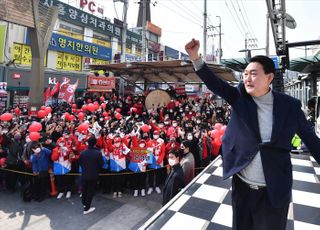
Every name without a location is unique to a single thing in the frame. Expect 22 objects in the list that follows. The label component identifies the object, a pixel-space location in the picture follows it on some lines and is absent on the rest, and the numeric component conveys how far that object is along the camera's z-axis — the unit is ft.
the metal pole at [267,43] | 40.27
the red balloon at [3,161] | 17.40
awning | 30.99
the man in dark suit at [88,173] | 14.61
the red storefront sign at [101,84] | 53.78
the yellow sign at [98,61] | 68.08
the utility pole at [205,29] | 48.19
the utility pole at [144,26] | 44.62
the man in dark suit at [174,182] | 10.94
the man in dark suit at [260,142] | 4.37
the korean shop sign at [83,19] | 57.41
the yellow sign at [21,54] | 48.73
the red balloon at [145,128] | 20.58
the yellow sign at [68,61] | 58.44
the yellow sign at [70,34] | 58.93
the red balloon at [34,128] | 17.79
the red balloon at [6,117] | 21.54
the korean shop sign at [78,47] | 55.87
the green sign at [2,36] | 45.09
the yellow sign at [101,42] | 69.95
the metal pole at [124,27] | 43.40
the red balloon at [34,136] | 16.34
